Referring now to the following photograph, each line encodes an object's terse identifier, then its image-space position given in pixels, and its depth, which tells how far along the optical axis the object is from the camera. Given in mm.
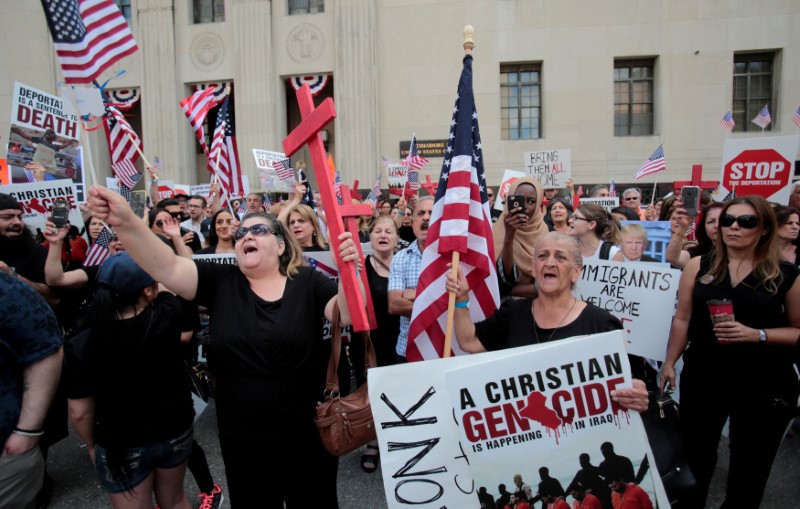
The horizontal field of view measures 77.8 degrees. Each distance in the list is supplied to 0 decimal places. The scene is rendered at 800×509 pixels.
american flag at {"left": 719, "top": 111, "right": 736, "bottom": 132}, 13422
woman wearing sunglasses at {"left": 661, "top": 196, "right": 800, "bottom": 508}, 2709
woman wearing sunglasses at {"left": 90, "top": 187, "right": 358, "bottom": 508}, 2402
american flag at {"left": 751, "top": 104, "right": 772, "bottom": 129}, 13241
